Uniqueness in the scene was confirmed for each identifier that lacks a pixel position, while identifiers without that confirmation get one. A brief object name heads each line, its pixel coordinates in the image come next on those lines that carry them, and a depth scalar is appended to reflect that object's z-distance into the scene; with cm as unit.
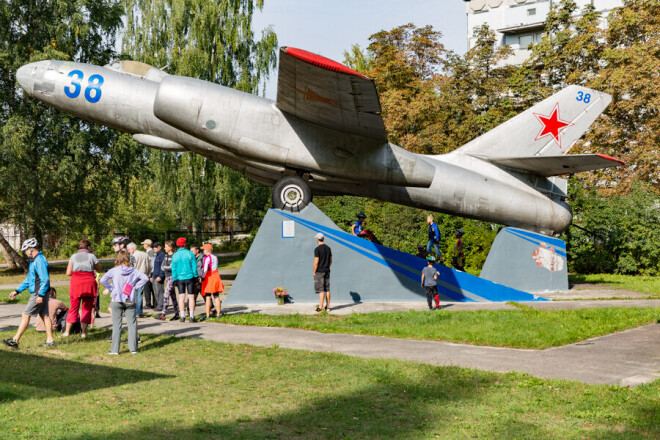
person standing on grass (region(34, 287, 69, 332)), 1094
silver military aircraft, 1330
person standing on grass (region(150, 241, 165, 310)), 1402
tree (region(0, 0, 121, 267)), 2708
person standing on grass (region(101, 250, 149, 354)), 910
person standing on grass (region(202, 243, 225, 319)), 1250
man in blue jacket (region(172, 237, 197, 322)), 1182
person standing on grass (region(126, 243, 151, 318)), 1343
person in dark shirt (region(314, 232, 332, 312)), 1326
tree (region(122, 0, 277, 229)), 3431
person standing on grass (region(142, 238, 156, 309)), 1445
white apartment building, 5125
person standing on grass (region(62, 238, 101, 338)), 1028
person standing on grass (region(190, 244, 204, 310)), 1241
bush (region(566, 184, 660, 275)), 2369
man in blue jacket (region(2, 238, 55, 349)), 949
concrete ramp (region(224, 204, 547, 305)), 1459
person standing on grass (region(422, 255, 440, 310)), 1335
